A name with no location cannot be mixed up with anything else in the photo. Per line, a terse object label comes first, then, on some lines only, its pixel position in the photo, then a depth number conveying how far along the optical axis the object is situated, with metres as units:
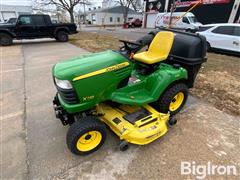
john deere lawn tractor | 1.89
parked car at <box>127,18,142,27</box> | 28.17
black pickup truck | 9.23
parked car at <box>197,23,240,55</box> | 6.50
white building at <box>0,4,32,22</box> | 36.90
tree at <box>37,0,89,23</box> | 21.59
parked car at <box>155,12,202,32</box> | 14.30
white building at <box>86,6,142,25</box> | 44.53
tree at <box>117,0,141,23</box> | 36.88
